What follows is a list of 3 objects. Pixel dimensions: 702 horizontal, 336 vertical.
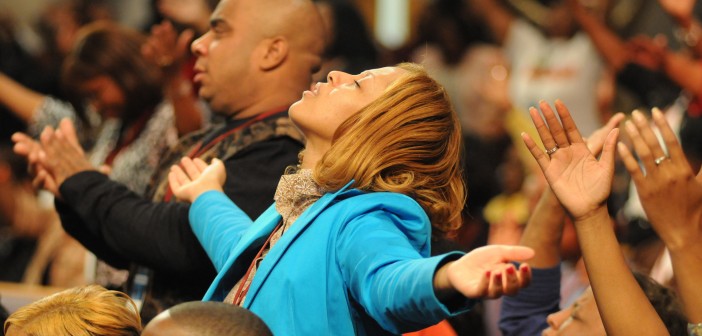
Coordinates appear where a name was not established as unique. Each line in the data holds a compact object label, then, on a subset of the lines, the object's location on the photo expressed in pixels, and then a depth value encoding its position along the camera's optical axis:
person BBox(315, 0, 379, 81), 12.25
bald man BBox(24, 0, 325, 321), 5.54
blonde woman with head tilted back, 3.76
